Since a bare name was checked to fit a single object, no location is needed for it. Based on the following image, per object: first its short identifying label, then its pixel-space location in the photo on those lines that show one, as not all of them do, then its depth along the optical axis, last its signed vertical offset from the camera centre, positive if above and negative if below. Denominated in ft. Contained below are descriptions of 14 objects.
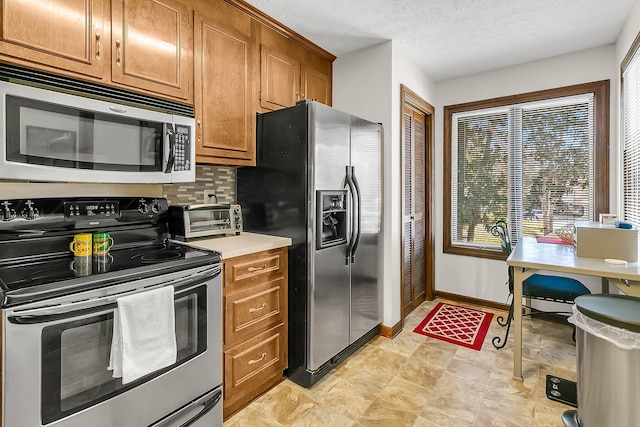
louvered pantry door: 11.15 -0.05
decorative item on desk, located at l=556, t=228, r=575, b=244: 9.36 -0.78
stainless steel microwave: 4.47 +1.11
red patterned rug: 9.65 -3.79
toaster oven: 6.79 -0.25
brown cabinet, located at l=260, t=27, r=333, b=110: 8.39 +3.86
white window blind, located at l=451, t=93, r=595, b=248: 10.59 +1.43
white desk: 6.21 -1.19
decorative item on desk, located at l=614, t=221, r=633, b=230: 7.27 -0.37
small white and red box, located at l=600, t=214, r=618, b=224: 8.24 -0.26
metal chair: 8.40 -2.09
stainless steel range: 3.82 -1.42
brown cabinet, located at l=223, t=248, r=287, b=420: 6.25 -2.41
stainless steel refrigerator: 7.24 -0.16
